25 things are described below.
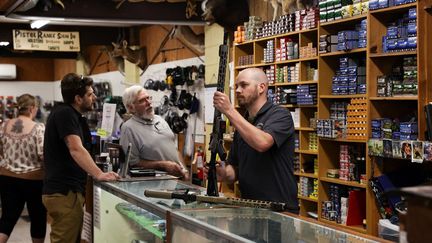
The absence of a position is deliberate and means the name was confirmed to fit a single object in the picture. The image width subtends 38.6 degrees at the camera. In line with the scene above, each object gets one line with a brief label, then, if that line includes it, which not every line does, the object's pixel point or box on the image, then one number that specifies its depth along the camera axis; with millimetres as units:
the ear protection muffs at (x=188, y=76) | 9023
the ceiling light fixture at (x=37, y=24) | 9584
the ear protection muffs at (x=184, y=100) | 8961
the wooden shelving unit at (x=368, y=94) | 4559
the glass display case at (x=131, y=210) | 3133
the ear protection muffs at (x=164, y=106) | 9609
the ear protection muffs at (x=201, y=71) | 8725
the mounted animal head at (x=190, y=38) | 8898
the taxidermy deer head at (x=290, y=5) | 6254
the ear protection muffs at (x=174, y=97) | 9367
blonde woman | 5723
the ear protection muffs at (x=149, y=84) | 10268
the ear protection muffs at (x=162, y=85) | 9938
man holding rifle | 3154
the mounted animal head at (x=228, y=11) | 7406
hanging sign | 10422
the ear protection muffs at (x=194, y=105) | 8891
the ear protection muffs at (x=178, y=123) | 9203
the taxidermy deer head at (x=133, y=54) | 11148
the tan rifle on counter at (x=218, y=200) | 2763
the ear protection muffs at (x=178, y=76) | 9188
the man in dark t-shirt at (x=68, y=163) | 4035
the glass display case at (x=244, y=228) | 2308
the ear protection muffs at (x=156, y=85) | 10055
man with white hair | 4855
